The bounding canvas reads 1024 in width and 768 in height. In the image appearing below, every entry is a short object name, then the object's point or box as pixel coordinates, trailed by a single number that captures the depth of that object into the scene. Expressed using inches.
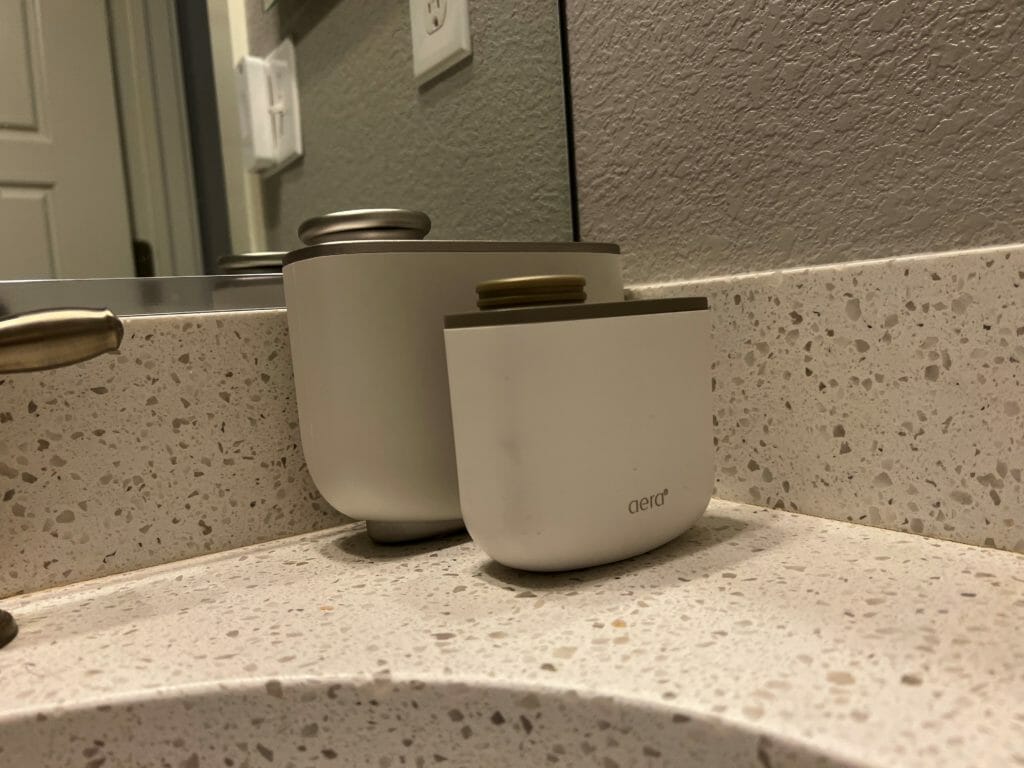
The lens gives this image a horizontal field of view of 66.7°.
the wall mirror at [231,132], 22.3
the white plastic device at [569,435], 13.4
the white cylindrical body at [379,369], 16.1
